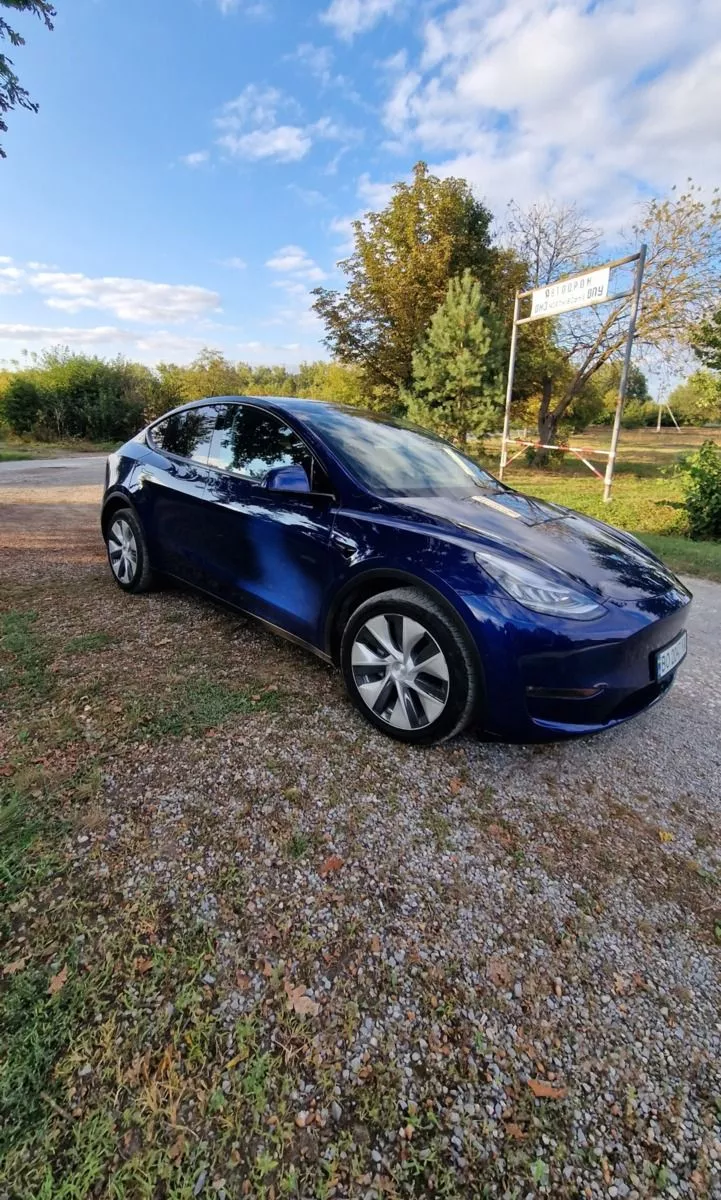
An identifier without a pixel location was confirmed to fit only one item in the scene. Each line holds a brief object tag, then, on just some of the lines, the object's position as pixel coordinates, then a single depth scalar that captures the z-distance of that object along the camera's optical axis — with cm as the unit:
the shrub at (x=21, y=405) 2122
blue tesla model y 212
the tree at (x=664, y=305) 1720
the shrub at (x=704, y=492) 746
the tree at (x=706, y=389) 1124
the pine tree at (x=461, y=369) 1382
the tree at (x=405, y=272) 1806
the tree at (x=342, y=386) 2027
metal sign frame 775
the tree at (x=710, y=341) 1071
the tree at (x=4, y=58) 502
